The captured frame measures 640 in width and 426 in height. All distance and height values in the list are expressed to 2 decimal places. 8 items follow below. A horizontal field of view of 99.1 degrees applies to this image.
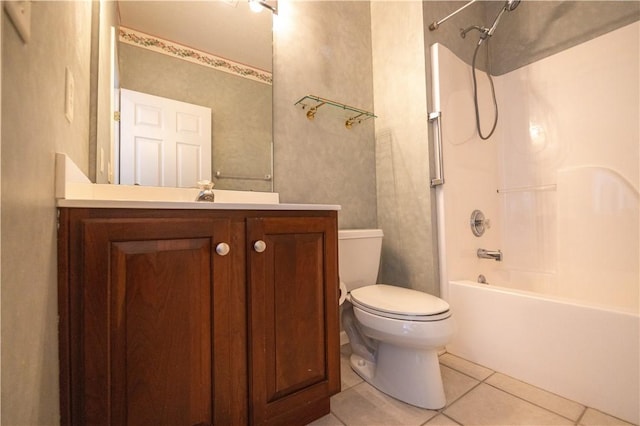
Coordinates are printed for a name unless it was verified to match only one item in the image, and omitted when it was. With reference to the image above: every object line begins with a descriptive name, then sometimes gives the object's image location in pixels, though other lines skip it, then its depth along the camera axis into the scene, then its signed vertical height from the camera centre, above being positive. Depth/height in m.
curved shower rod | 1.58 +1.14
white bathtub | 1.01 -0.55
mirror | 1.18 +0.72
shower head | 1.50 +1.18
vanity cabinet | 0.61 -0.25
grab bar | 1.54 +0.40
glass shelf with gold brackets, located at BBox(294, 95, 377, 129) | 1.59 +0.69
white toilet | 1.05 -0.49
